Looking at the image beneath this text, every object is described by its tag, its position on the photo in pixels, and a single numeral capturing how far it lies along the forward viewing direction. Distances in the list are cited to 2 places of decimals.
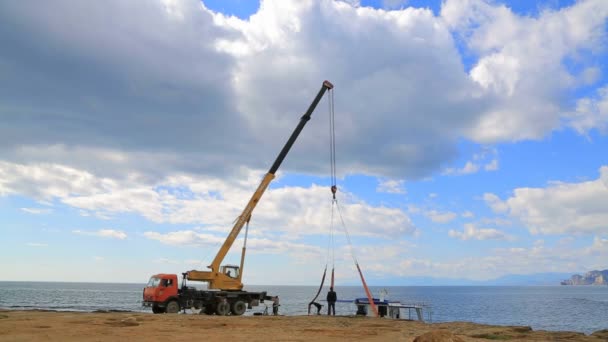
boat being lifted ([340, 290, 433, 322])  36.16
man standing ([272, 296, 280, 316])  34.11
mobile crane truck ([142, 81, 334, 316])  31.53
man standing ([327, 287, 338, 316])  32.56
